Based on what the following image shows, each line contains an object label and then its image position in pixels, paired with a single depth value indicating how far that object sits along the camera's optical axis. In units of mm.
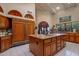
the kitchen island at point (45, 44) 1101
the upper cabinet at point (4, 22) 1245
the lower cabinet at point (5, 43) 1229
